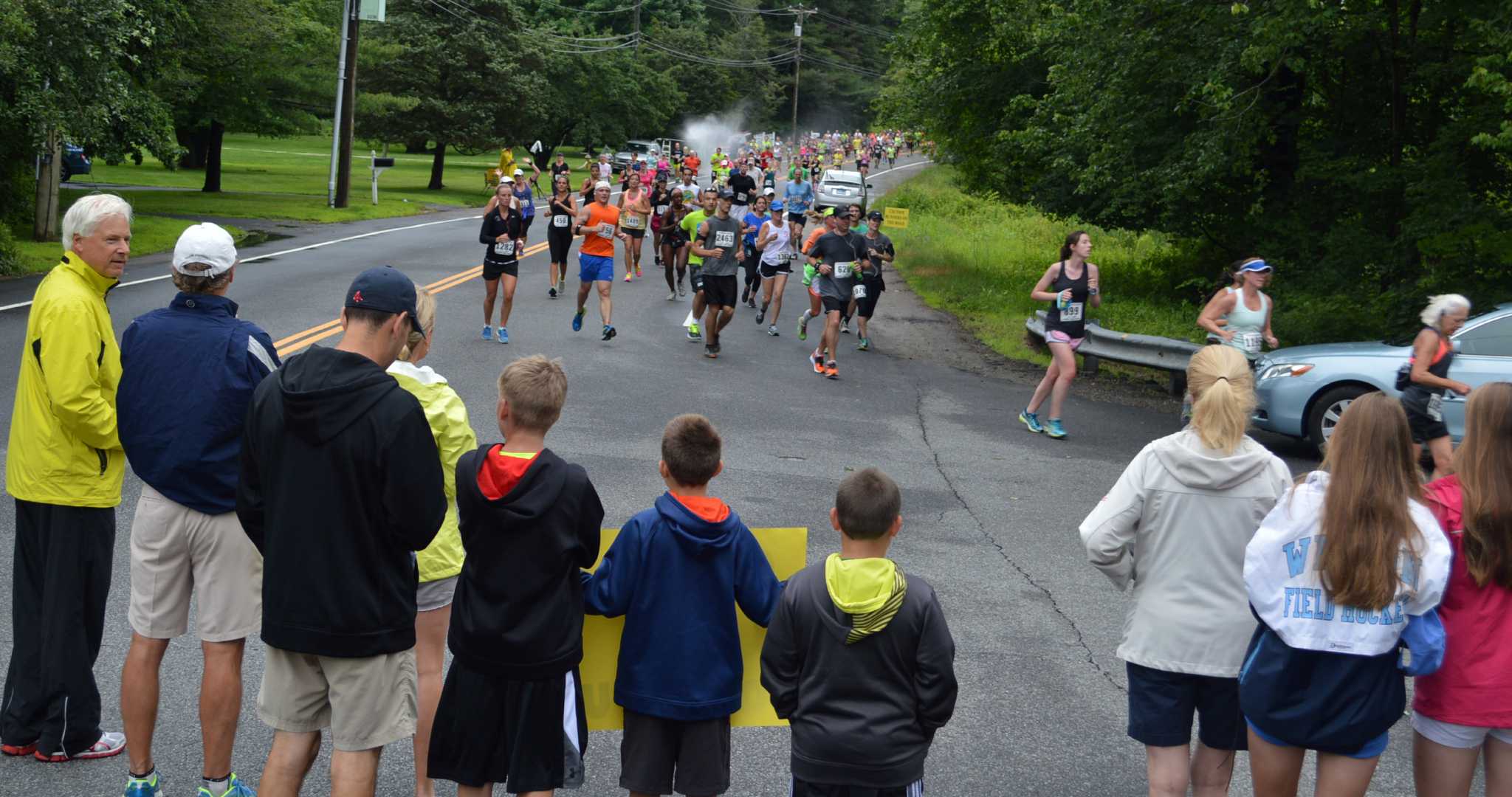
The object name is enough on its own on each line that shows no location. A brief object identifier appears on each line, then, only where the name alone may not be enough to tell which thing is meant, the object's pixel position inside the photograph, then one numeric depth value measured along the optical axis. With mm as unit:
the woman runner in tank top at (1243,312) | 11047
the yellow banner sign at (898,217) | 26391
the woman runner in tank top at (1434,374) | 9531
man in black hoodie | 3607
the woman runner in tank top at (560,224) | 18314
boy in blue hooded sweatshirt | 3957
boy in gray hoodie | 3625
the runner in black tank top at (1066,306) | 12125
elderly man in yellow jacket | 4496
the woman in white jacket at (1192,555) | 4195
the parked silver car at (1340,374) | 11391
